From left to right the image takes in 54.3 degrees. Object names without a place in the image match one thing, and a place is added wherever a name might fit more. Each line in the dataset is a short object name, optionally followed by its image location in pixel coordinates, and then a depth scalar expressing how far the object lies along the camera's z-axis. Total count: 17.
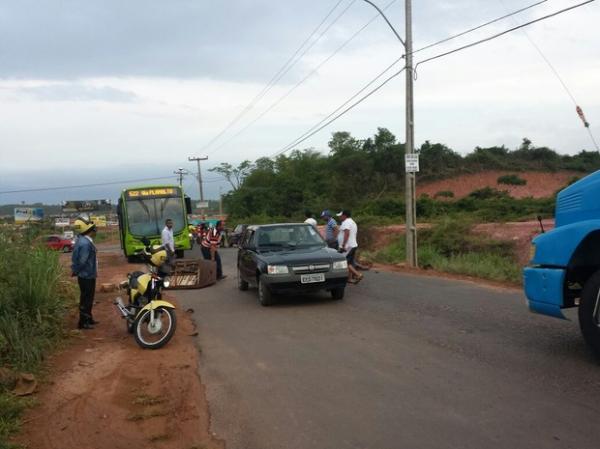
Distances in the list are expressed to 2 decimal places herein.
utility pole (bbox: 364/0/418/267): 17.17
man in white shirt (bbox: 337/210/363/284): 13.26
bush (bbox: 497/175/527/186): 59.41
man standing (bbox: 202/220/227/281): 16.75
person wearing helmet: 8.66
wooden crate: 14.94
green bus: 24.61
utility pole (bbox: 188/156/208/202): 73.29
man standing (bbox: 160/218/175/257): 16.61
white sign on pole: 16.50
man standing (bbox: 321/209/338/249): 15.21
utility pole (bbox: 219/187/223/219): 76.76
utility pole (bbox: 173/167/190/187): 77.24
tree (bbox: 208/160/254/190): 93.12
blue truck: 5.74
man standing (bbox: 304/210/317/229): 12.98
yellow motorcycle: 7.71
